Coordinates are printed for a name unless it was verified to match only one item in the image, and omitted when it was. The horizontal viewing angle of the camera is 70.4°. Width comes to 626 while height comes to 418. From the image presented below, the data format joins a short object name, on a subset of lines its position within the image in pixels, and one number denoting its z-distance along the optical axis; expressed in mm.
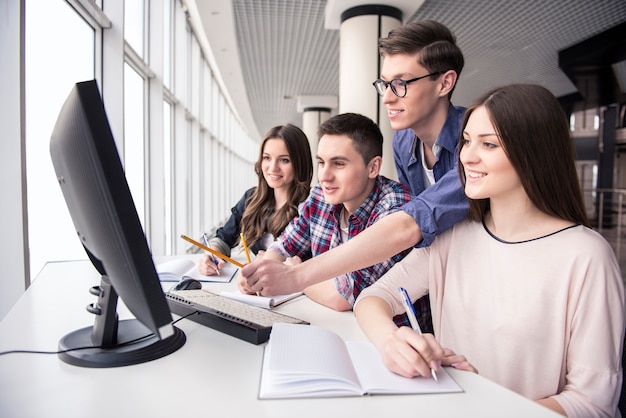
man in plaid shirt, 1538
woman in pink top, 951
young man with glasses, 1242
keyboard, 1003
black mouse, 1404
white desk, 694
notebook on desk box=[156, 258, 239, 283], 1703
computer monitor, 612
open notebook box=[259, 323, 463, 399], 741
